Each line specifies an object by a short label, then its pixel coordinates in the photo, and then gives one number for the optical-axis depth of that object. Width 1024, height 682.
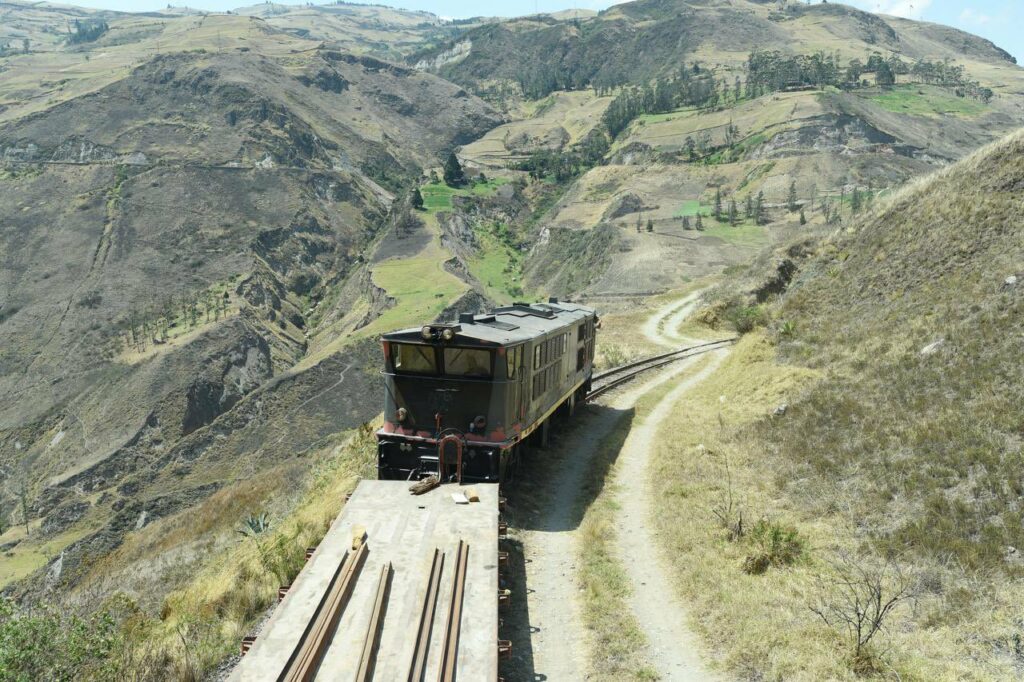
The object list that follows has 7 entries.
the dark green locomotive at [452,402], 15.45
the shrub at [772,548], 12.54
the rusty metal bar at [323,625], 7.82
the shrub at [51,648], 9.27
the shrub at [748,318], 34.35
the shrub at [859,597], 9.44
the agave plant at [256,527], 17.14
